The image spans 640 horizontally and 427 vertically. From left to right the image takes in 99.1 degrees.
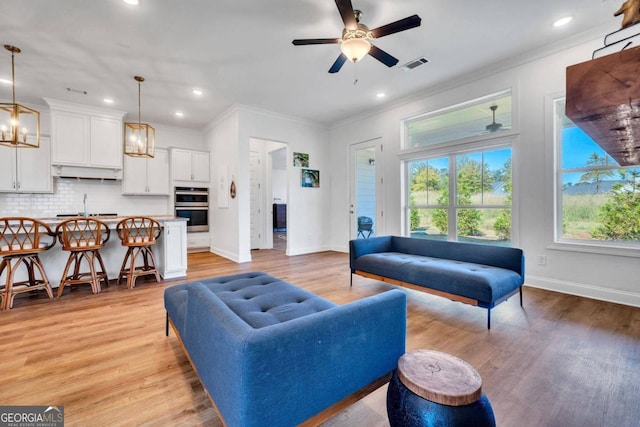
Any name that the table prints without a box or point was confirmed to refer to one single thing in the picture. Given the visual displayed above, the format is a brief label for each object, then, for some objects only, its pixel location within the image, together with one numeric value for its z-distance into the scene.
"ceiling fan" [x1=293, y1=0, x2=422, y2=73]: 2.28
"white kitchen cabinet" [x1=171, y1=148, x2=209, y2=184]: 6.01
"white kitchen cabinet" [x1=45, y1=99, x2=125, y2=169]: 4.77
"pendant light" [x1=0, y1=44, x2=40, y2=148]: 4.63
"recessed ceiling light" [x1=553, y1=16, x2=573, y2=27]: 2.79
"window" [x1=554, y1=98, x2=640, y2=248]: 2.95
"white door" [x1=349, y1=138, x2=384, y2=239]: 5.53
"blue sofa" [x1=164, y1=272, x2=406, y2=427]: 0.96
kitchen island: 3.87
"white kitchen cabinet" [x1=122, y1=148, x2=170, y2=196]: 5.66
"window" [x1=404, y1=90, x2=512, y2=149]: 3.89
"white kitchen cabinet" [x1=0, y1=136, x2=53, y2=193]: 4.59
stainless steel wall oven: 6.12
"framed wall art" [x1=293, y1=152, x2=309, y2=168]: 5.89
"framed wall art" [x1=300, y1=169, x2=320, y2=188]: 6.04
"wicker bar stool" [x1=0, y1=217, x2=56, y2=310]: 2.89
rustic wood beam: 0.52
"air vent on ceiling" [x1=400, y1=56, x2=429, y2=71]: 3.58
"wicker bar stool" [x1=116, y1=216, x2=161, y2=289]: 3.56
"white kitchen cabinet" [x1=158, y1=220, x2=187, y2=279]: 3.89
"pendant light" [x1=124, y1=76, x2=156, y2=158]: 5.64
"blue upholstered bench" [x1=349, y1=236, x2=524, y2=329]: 2.42
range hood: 4.93
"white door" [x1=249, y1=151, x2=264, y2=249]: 6.78
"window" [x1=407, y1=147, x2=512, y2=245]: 3.88
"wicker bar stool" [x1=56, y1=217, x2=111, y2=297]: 3.21
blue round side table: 0.94
